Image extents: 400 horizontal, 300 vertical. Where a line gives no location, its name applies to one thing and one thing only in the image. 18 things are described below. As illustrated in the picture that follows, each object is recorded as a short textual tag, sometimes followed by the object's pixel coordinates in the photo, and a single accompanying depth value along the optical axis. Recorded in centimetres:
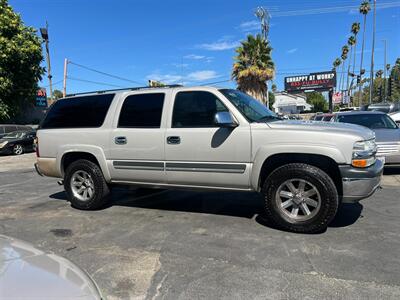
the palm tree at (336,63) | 9474
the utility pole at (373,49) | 4228
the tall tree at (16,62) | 2442
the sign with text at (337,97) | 8046
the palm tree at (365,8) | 5319
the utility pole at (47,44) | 2784
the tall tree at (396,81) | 8584
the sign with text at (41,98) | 3128
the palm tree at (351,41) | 6900
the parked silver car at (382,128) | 890
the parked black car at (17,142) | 2025
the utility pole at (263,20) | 4312
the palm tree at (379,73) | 11954
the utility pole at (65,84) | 2684
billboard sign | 6869
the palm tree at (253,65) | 3072
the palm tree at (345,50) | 7959
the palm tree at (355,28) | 6353
